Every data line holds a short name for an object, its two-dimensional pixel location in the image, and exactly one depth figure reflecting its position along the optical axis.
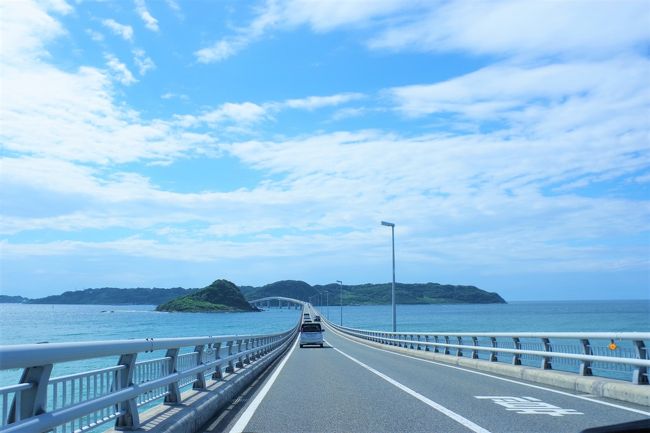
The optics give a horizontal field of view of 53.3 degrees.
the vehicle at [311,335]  50.16
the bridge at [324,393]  5.75
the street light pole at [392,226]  49.72
